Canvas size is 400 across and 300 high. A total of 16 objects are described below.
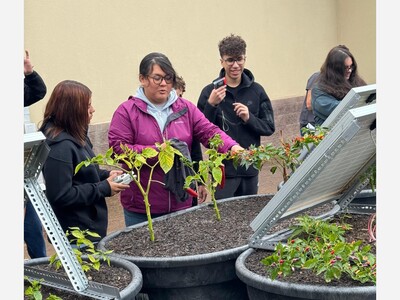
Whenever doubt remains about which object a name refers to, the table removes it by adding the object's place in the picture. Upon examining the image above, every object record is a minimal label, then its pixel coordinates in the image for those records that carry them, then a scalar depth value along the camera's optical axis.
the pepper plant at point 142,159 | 4.23
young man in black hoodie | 6.08
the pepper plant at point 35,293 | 3.43
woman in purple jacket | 5.13
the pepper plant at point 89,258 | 3.79
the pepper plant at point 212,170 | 4.84
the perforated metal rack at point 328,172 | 3.62
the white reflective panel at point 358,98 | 4.37
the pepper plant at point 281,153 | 4.79
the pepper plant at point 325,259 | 3.51
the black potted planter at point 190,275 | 4.12
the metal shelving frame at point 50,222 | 3.39
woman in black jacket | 4.51
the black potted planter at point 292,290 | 3.40
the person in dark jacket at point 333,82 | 6.42
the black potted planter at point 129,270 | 3.53
